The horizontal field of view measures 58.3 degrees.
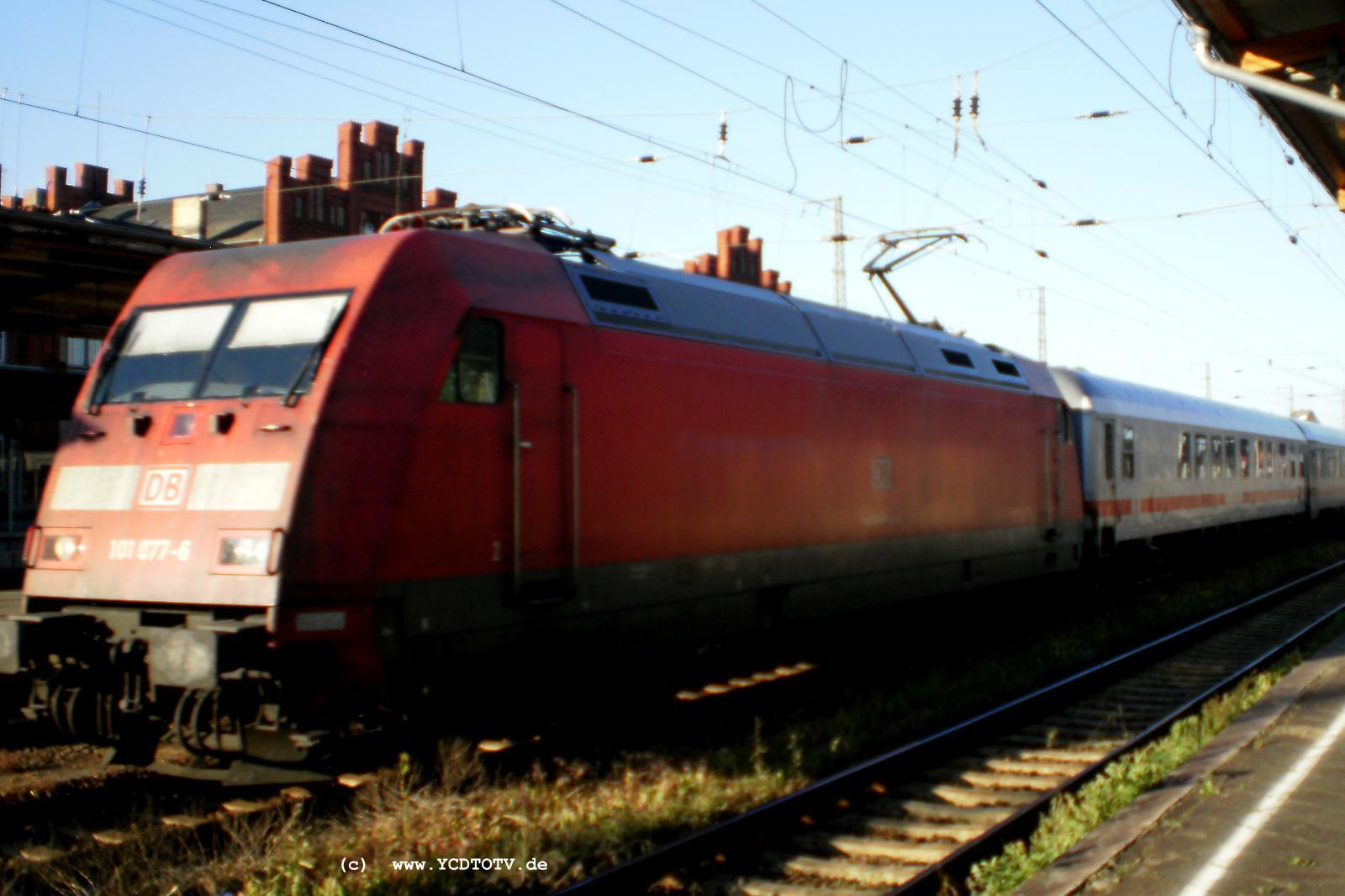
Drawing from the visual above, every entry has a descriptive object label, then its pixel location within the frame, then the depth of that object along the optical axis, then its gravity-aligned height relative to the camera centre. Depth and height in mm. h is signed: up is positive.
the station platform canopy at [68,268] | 11492 +2595
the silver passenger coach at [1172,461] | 17703 +713
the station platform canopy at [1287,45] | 10180 +4082
